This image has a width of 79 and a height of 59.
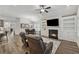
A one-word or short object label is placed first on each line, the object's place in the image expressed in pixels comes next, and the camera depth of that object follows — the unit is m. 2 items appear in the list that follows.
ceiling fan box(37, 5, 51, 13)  1.81
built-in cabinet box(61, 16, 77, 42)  1.74
